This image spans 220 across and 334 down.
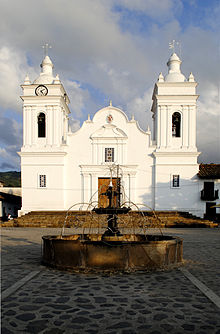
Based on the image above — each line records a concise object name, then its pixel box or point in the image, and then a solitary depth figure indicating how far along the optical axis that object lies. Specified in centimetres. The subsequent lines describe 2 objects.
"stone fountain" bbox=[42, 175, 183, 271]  659
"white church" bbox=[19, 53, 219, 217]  2330
